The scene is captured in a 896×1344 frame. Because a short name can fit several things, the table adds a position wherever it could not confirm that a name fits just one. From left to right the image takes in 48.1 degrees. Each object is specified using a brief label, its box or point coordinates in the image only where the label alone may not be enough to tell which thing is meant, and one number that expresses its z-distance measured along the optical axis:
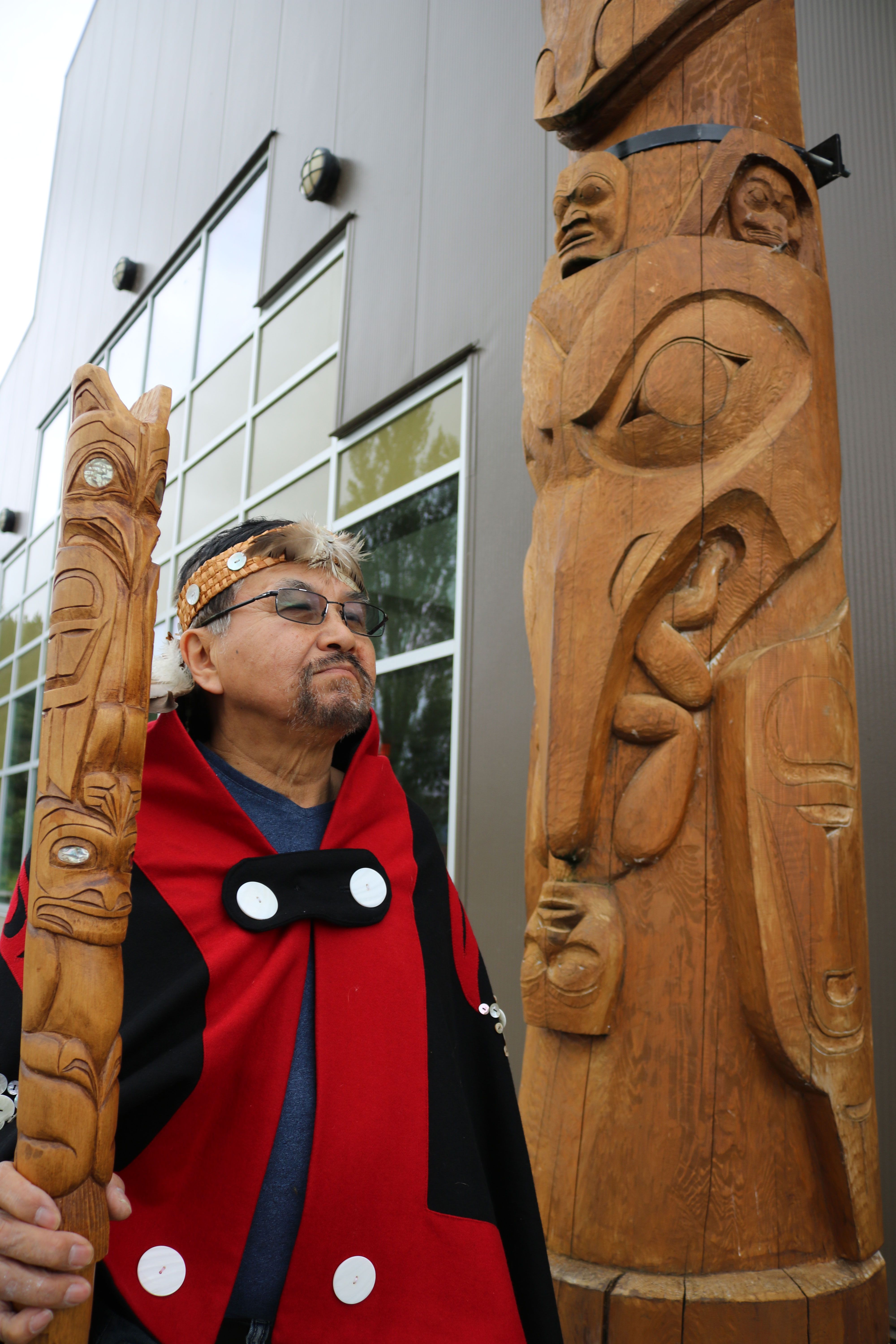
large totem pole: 1.91
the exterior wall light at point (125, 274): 9.93
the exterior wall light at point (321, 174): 6.21
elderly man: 1.32
